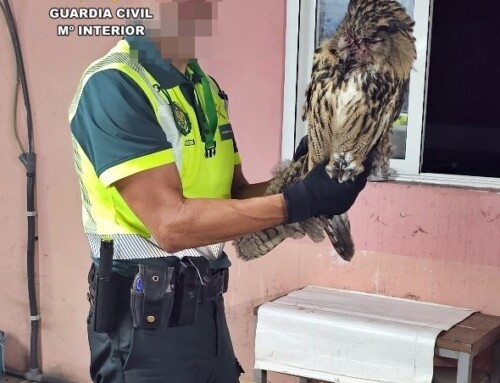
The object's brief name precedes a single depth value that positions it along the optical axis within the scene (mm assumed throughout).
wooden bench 1812
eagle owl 1360
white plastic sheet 1875
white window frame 2080
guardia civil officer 1265
